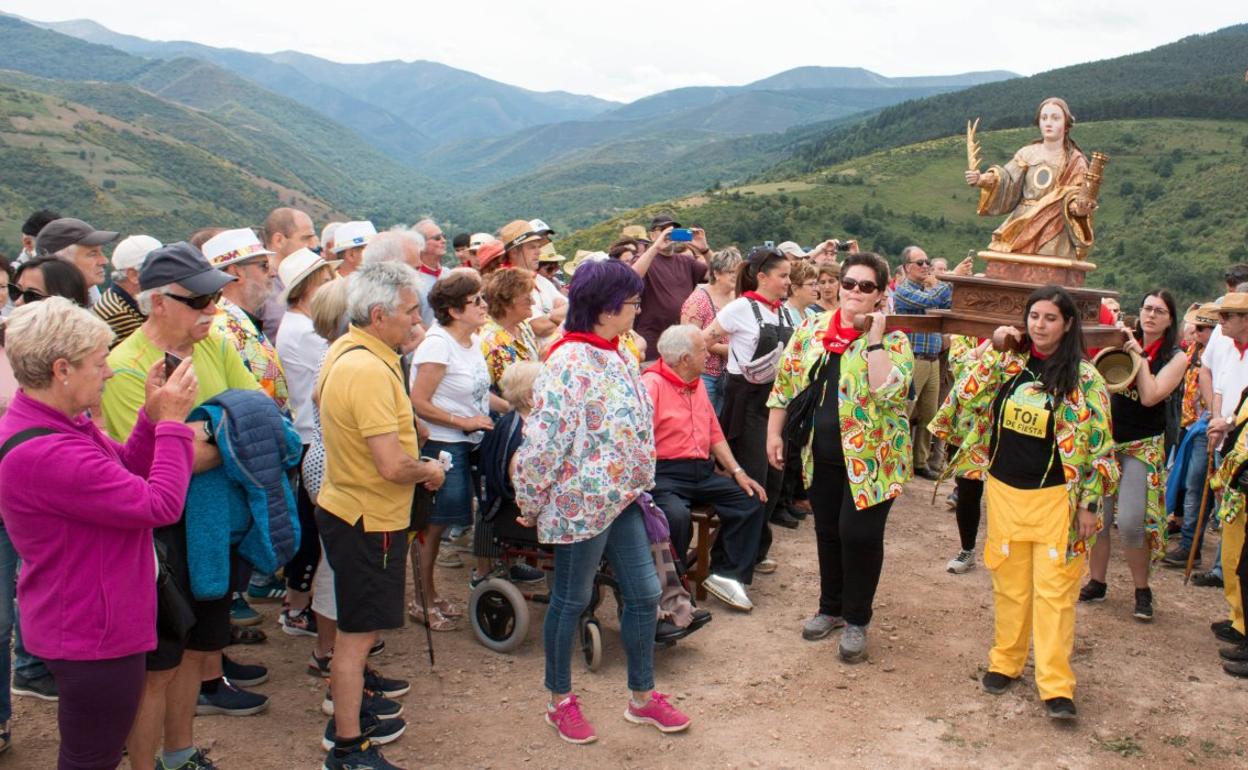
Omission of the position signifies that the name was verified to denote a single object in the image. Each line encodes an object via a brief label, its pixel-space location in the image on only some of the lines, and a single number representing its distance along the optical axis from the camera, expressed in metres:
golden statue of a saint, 5.57
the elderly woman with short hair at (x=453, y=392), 4.81
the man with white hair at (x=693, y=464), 5.20
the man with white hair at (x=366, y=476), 3.44
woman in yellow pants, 4.39
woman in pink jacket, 2.65
